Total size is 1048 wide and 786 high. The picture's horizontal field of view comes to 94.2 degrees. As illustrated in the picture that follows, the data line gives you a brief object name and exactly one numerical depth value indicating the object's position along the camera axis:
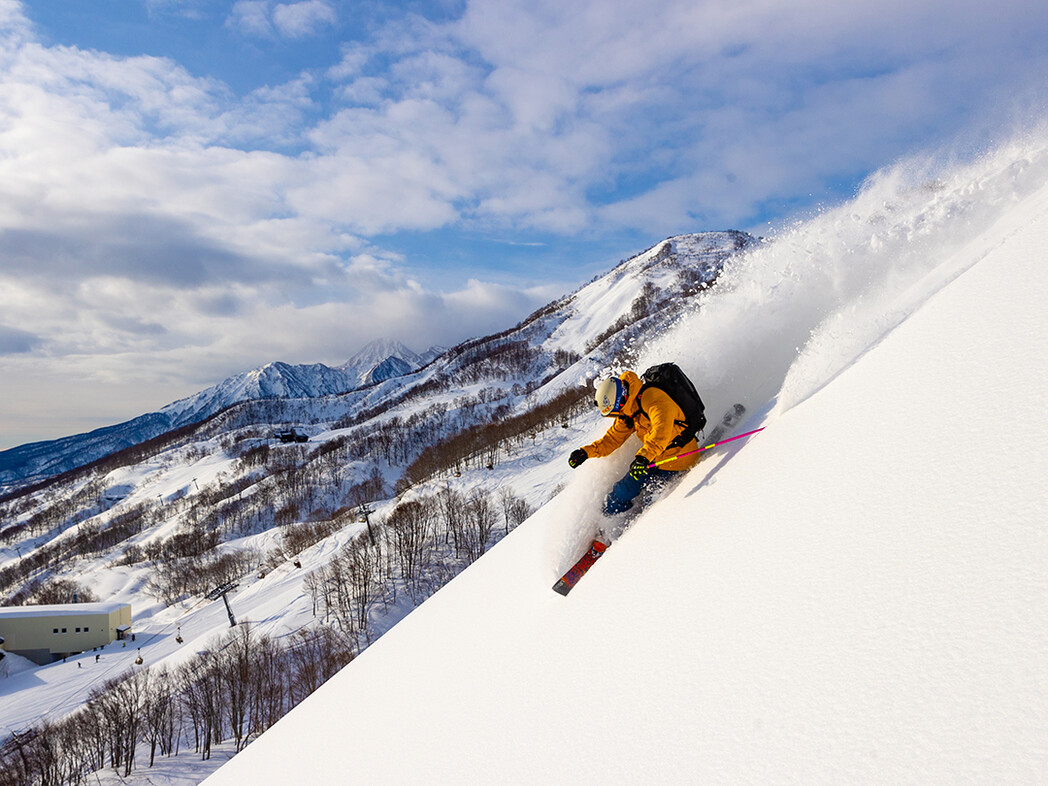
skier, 4.70
